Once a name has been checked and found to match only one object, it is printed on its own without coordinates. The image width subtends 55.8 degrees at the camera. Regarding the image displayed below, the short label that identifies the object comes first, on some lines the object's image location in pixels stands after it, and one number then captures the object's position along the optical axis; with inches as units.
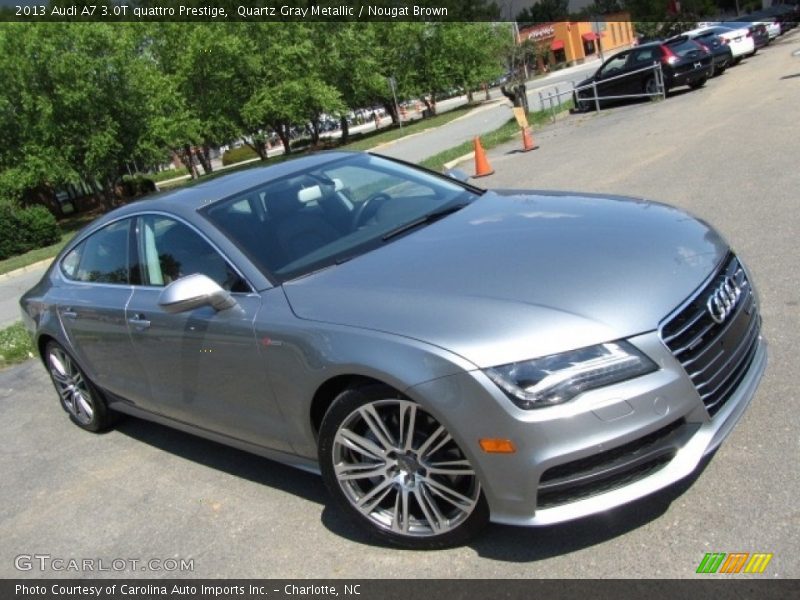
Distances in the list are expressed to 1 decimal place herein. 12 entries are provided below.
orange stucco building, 3065.9
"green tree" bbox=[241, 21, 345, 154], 1546.5
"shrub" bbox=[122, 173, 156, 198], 1441.9
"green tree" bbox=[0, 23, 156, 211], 1011.9
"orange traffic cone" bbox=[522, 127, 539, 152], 635.5
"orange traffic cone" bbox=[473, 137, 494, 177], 542.3
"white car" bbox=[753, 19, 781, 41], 1215.4
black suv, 784.9
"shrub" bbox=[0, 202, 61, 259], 849.5
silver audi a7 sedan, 105.5
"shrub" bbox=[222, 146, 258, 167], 2726.4
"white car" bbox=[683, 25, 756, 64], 944.3
